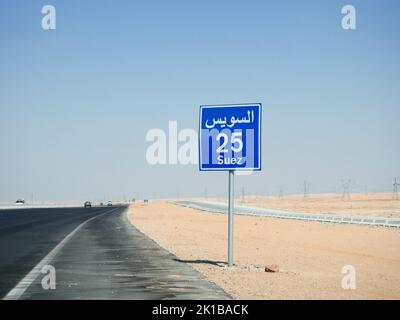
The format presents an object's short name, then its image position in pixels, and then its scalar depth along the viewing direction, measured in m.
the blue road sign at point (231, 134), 17.95
